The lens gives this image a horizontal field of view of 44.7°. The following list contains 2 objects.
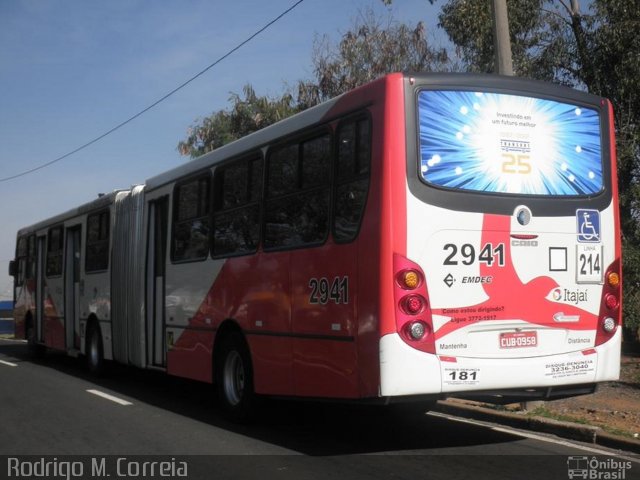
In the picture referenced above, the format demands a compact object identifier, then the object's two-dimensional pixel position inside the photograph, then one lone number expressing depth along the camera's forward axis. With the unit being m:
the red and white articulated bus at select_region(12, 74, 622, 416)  6.45
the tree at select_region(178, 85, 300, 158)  26.78
